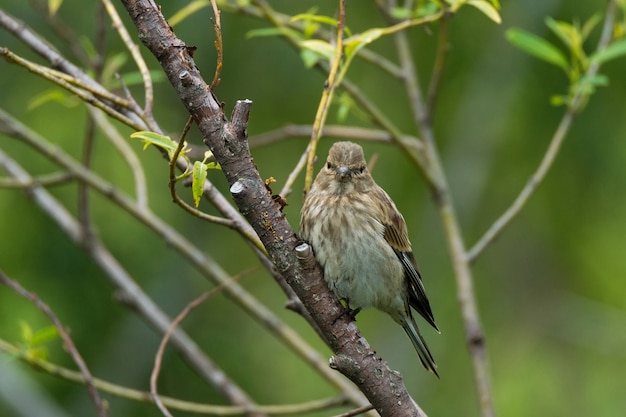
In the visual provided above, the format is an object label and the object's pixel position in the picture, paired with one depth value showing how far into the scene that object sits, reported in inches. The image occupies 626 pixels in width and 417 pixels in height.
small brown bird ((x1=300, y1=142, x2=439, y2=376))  316.2
